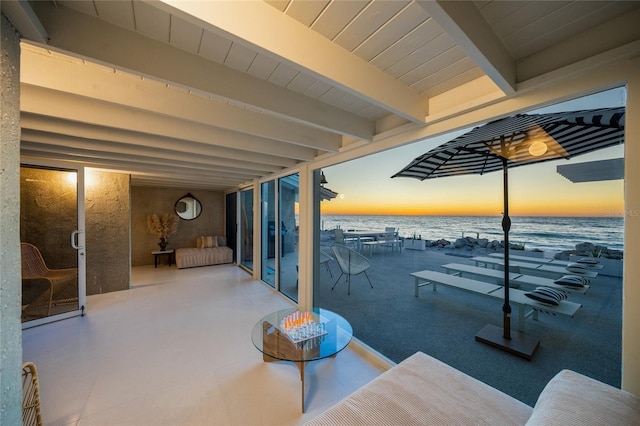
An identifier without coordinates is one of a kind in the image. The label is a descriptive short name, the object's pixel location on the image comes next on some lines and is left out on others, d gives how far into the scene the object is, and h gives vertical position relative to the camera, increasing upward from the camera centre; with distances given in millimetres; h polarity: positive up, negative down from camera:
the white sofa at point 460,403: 883 -1017
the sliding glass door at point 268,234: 4832 -462
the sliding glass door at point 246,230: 5973 -462
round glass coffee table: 1941 -1149
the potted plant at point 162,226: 6273 -351
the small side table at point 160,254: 6177 -1142
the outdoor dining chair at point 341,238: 2979 -336
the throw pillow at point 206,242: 6770 -848
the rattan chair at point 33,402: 1408 -1146
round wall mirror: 6927 +176
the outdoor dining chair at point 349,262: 2816 -616
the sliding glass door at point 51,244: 3121 -430
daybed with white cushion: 6113 -1106
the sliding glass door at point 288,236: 4127 -448
